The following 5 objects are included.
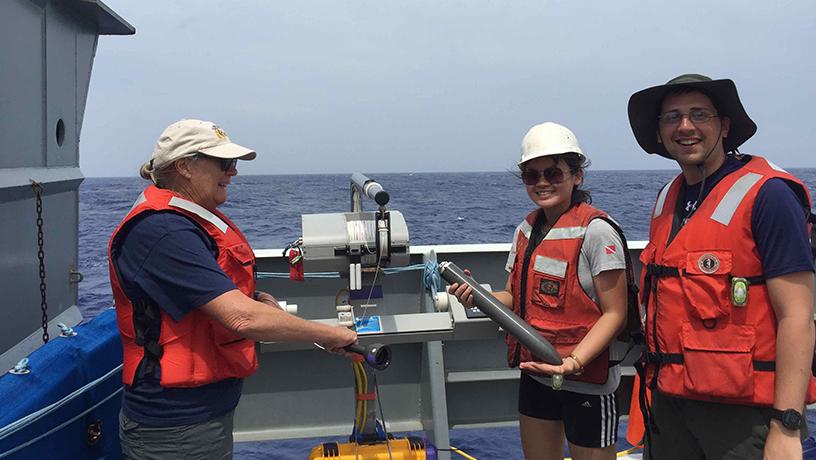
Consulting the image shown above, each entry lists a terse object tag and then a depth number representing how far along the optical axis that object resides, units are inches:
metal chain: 117.1
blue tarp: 86.9
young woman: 89.9
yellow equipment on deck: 123.6
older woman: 74.9
